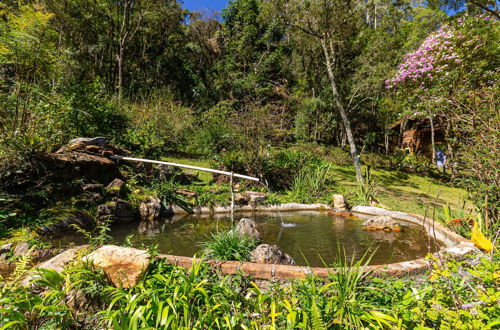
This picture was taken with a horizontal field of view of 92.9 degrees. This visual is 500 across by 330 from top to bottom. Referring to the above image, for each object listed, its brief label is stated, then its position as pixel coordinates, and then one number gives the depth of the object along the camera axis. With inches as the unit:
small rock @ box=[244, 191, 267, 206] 267.6
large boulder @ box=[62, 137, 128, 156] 213.6
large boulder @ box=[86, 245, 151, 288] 83.5
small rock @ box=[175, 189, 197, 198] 253.1
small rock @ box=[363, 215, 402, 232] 195.6
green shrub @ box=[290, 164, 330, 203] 298.7
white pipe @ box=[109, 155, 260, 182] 183.8
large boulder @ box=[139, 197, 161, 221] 210.8
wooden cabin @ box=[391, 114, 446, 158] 722.2
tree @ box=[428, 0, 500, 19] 329.9
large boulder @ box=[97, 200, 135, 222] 186.1
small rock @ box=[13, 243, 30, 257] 108.4
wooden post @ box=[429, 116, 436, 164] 534.7
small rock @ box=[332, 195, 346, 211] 262.2
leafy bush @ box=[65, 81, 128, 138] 281.4
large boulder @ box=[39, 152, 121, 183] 181.6
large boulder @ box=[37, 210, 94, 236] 146.6
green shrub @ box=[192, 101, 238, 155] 359.0
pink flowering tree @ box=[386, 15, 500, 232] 388.8
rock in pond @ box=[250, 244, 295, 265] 115.8
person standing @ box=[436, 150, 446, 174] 562.4
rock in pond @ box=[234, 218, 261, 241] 151.7
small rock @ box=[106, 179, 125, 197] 208.7
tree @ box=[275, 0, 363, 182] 376.5
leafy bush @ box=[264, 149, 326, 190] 334.3
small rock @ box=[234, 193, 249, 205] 263.7
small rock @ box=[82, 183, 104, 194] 195.5
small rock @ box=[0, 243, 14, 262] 107.0
